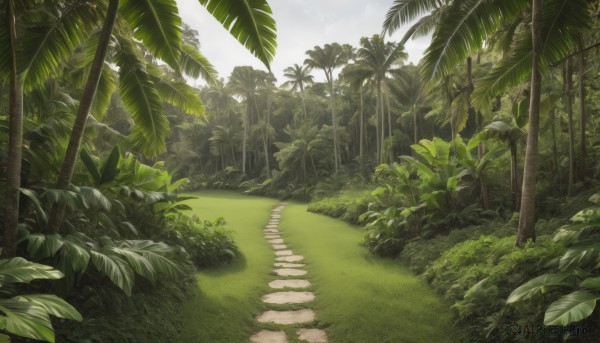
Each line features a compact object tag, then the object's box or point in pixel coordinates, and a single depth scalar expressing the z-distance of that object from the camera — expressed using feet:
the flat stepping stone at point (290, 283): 22.79
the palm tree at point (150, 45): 13.51
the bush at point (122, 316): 12.12
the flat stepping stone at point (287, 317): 17.40
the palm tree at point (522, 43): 17.28
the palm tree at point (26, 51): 12.28
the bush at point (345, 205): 46.78
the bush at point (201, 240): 23.09
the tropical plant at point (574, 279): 10.41
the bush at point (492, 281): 13.41
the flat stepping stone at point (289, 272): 25.53
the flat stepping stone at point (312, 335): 15.49
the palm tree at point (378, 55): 78.18
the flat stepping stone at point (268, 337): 15.46
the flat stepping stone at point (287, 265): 27.55
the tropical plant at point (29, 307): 7.74
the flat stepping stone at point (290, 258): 29.35
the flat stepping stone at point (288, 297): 20.04
